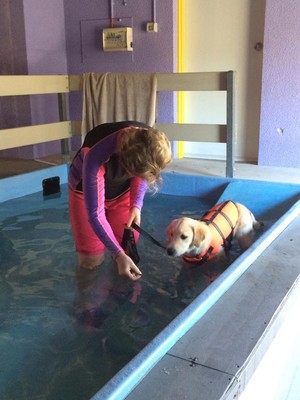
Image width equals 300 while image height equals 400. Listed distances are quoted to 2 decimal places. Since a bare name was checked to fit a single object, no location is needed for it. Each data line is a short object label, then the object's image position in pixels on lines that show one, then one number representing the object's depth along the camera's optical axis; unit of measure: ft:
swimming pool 5.33
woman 5.71
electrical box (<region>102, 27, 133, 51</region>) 16.74
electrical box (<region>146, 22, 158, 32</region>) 16.32
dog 7.41
